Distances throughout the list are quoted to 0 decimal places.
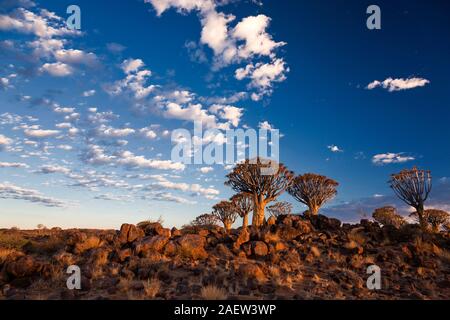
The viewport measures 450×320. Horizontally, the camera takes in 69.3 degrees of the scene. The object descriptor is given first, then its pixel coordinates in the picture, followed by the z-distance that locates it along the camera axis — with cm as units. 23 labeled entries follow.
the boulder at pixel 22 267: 864
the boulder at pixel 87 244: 1114
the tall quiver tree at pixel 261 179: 2591
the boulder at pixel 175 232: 1279
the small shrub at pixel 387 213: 3875
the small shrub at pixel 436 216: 3869
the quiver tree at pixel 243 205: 3438
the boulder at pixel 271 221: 1476
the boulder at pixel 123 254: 1002
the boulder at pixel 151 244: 1066
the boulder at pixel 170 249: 1084
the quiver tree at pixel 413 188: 2431
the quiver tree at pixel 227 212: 3647
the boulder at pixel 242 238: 1177
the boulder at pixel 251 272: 868
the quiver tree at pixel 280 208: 3566
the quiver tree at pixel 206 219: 3900
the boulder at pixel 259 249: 1104
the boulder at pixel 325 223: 1491
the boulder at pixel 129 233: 1204
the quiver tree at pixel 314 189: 2933
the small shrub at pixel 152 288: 746
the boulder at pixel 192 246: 1082
